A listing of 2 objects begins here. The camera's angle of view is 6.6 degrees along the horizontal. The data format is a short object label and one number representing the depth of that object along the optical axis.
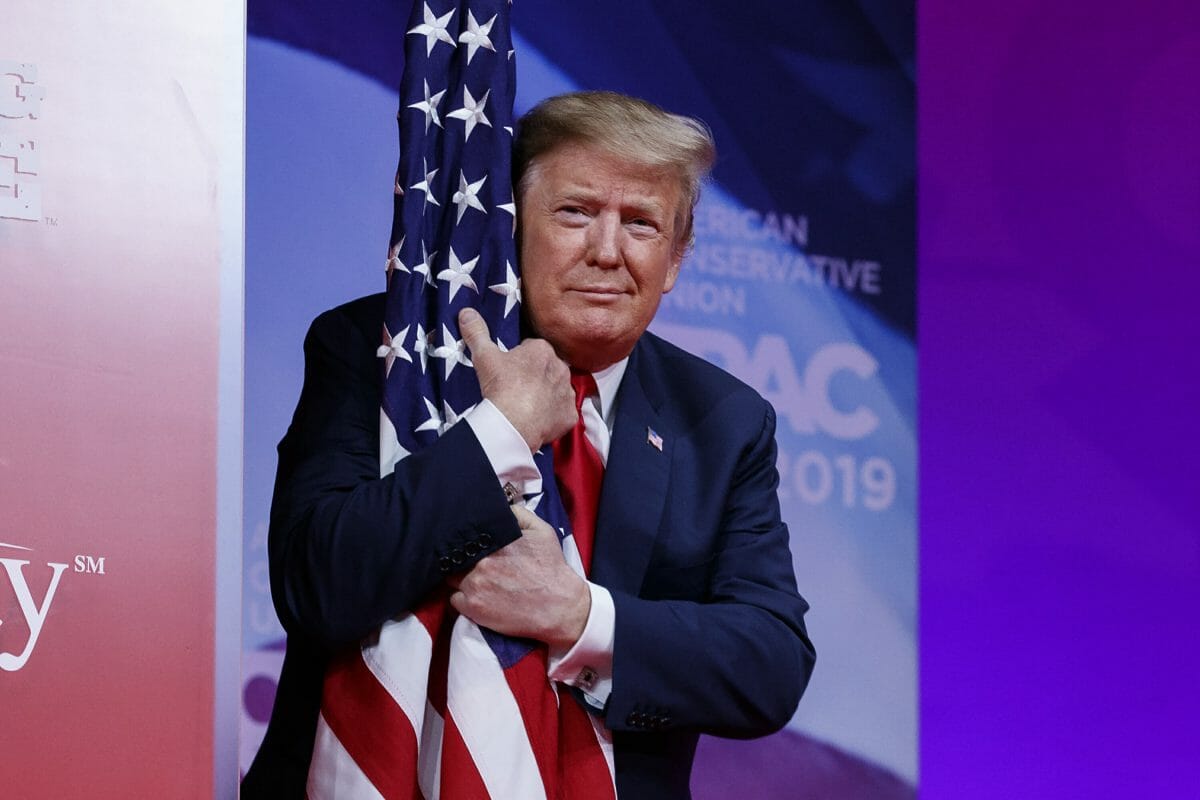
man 8.75
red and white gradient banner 8.40
